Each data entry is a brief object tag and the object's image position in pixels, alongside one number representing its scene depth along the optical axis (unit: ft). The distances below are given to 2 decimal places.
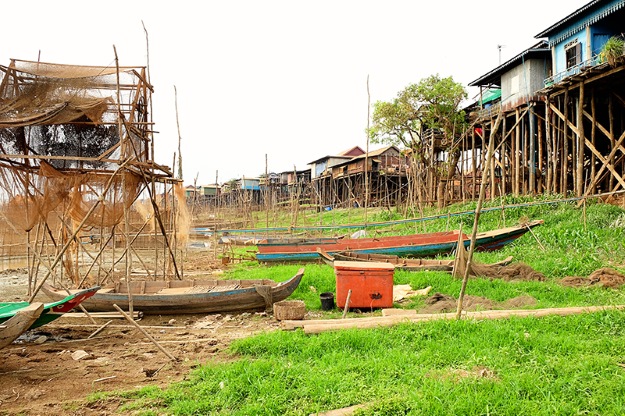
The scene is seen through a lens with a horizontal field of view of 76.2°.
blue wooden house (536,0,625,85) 47.37
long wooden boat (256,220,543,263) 40.01
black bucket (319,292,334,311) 26.05
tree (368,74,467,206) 77.36
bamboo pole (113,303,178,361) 17.61
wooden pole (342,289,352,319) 22.67
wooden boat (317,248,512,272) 33.40
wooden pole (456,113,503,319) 17.05
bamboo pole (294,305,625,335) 19.24
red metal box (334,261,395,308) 24.58
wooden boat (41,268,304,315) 27.09
